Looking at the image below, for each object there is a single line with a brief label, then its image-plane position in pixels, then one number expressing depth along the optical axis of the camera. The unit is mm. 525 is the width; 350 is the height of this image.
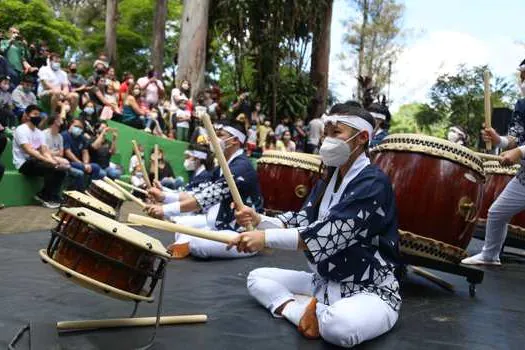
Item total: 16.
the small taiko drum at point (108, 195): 4414
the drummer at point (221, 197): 4227
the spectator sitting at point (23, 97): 8633
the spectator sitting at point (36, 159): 7048
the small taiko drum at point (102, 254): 2148
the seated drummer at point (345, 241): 2473
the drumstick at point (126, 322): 2465
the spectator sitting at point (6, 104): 7766
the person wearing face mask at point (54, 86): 8945
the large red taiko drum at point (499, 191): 4980
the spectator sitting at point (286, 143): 13013
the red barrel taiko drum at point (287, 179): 5656
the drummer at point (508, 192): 3904
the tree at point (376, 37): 29672
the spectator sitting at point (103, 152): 8336
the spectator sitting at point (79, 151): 7762
